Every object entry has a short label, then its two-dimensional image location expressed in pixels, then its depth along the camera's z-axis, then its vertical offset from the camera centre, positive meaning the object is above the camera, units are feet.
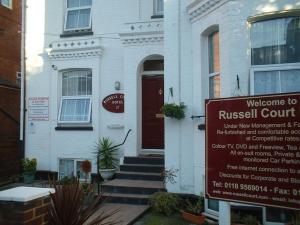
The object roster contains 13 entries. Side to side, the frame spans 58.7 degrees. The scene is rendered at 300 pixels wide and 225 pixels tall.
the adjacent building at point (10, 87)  30.36 +4.72
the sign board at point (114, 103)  27.04 +2.35
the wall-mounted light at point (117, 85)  26.98 +4.12
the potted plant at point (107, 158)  25.28 -3.13
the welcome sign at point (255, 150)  8.67 -0.84
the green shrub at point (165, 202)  18.79 -5.45
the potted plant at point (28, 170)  28.01 -4.64
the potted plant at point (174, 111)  20.33 +1.14
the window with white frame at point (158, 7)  26.71 +11.94
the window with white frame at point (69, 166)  28.12 -4.31
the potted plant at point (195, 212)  17.40 -5.85
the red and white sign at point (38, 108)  29.13 +1.91
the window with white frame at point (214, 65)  19.20 +4.44
